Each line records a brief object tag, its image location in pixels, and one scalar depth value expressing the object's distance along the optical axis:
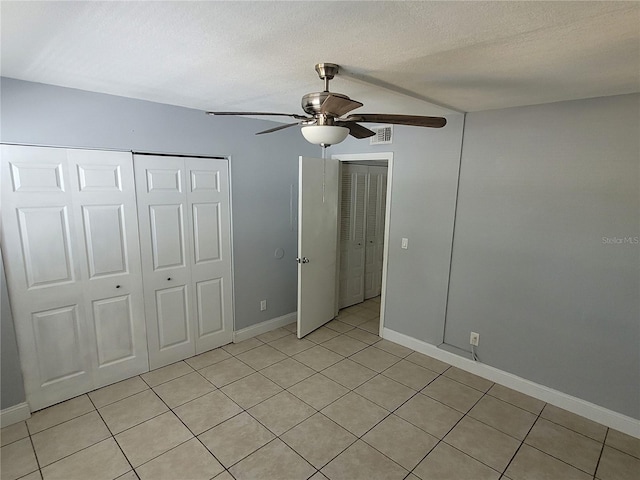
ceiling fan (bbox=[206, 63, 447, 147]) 1.66
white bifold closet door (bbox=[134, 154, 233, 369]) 2.90
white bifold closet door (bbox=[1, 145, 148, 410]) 2.30
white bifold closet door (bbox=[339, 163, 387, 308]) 4.48
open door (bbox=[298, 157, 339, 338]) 3.54
